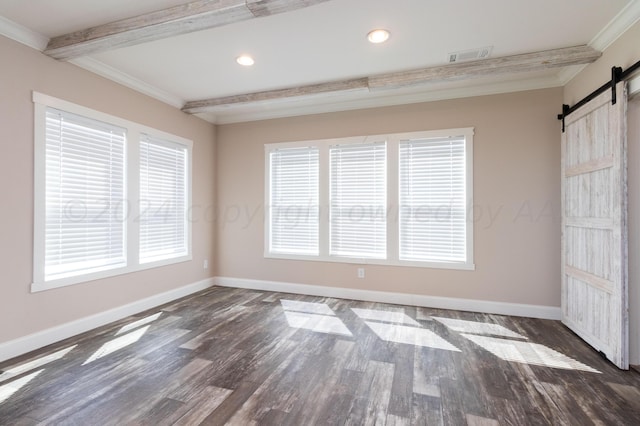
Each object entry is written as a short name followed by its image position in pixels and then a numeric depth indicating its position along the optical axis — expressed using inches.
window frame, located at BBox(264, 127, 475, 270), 154.8
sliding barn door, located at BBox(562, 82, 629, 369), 97.9
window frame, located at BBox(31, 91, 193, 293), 112.3
